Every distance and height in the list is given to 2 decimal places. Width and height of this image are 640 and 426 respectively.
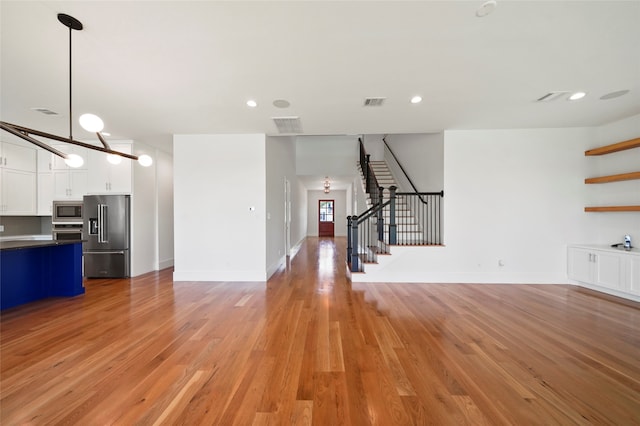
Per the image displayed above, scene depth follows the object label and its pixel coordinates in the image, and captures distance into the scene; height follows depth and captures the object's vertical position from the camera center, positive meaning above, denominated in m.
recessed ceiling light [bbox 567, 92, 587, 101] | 3.12 +1.55
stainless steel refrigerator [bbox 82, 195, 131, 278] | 4.93 -0.43
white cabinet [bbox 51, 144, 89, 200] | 5.06 +0.76
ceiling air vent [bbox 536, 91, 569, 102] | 3.12 +1.55
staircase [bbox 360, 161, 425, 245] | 5.35 -0.17
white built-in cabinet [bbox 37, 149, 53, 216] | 5.08 +0.68
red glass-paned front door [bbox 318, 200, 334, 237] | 13.60 -0.22
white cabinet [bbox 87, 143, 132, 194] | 5.02 +0.83
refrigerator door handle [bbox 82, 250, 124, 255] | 4.98 -0.76
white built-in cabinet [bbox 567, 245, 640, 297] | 3.50 -0.88
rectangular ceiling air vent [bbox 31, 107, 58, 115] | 3.49 +1.54
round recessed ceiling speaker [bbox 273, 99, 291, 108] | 3.32 +1.56
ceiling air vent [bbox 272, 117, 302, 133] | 3.98 +1.57
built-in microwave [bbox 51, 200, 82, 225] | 4.97 +0.06
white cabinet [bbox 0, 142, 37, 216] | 4.64 +0.71
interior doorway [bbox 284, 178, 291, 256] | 6.84 -0.08
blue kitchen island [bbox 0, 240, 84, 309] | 3.42 -0.88
